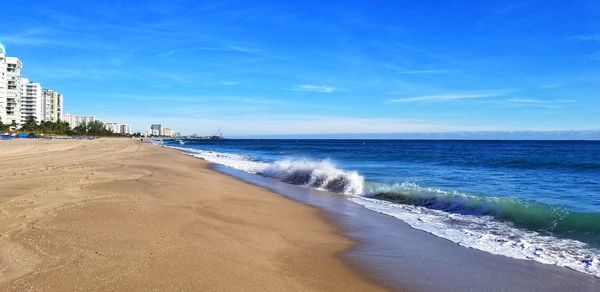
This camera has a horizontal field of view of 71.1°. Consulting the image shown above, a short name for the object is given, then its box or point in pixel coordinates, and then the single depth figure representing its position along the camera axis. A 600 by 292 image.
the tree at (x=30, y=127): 112.96
